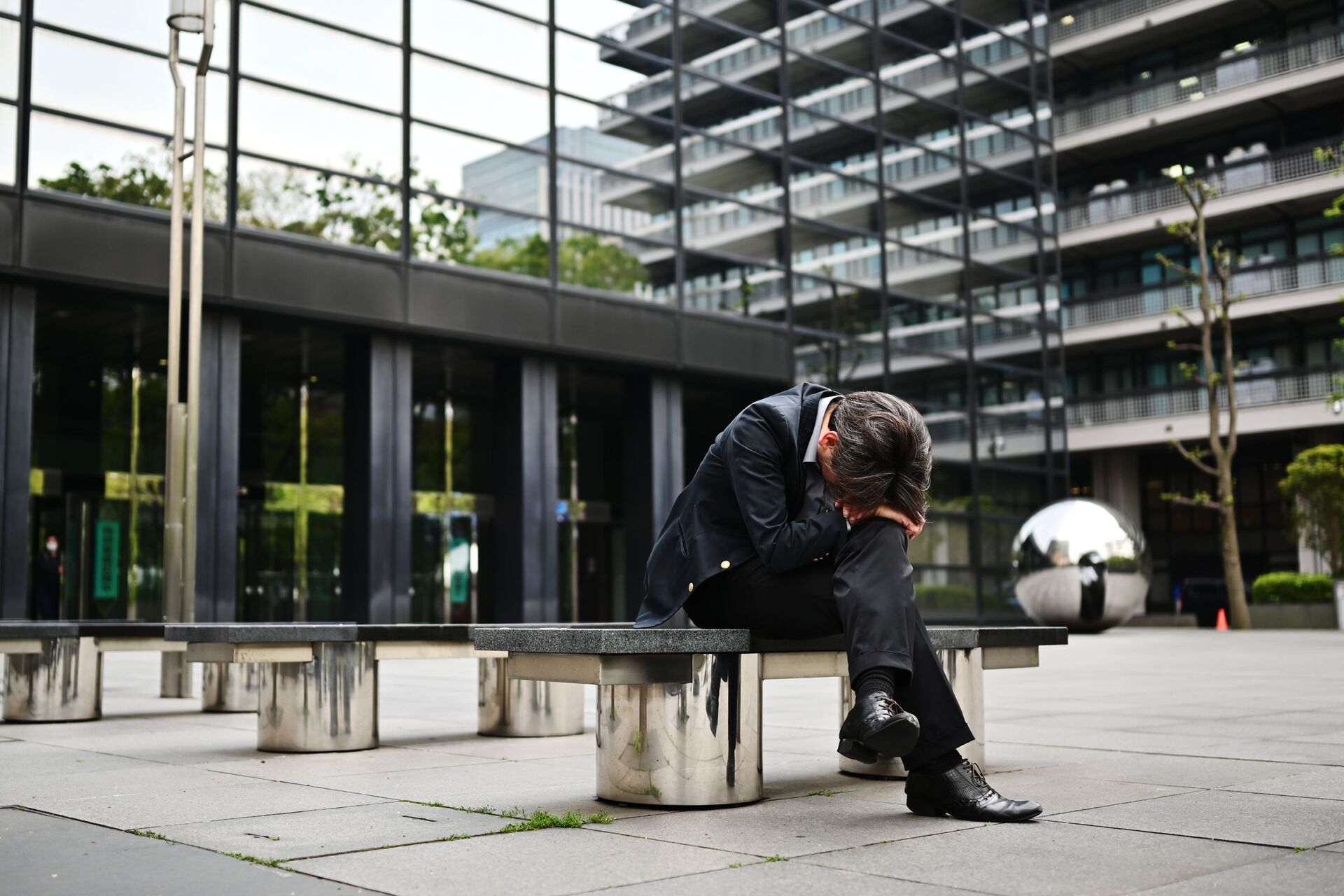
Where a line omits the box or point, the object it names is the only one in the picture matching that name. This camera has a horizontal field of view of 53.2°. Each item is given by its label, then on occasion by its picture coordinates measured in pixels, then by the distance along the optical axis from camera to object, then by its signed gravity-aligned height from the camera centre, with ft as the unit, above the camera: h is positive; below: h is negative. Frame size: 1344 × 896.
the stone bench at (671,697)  14.02 -1.43
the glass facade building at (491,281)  57.52 +14.68
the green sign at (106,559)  69.62 +0.70
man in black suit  13.38 +0.08
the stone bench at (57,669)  27.50 -1.98
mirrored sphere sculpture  72.84 -0.20
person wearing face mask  65.72 -0.30
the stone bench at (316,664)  19.84 -1.48
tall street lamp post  38.99 +4.98
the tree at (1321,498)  92.79 +4.20
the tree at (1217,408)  90.99 +10.67
